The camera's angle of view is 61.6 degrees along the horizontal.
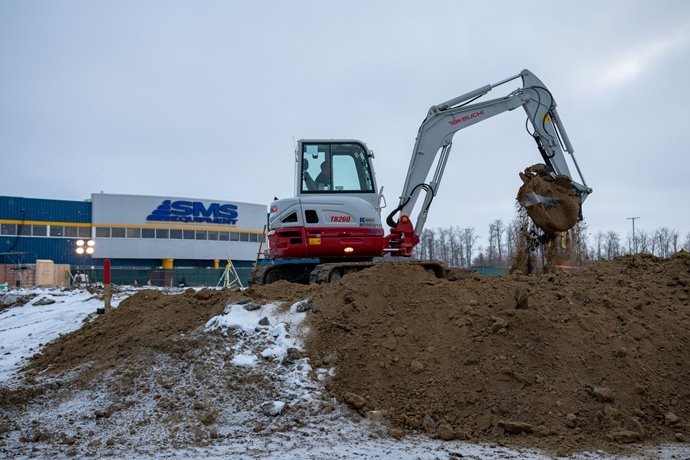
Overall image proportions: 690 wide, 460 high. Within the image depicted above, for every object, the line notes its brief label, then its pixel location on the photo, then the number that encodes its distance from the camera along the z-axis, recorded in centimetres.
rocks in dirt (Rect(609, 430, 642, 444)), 579
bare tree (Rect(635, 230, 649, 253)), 5939
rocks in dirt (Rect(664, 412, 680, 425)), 607
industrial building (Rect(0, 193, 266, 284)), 3962
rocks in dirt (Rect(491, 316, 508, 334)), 715
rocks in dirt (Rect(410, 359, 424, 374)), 688
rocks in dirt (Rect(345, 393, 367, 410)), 646
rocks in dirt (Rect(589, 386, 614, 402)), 623
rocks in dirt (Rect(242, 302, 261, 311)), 842
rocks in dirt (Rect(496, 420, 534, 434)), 593
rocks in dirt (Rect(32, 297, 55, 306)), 1553
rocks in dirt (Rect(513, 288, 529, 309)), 756
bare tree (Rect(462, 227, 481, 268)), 8106
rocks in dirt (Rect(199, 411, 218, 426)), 621
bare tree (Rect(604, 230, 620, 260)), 6999
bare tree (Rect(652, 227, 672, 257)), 5684
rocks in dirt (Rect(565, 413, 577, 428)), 599
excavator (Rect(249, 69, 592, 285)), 1052
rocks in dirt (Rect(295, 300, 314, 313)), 834
